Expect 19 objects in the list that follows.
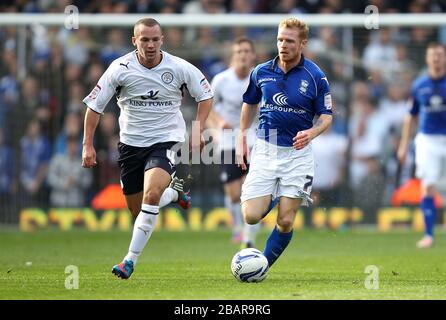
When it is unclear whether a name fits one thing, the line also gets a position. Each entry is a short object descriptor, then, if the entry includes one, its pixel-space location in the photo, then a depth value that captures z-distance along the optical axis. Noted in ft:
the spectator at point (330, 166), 62.97
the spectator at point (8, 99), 63.93
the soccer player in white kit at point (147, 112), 33.47
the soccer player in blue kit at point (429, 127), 51.78
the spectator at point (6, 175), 63.26
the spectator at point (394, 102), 64.23
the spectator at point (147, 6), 66.74
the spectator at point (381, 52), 64.23
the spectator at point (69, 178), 62.95
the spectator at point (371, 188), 62.69
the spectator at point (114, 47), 63.82
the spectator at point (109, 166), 63.16
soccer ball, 32.01
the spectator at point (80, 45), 64.18
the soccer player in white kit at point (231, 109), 48.60
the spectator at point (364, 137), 63.77
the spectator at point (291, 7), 66.74
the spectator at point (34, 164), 63.21
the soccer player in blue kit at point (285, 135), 33.47
